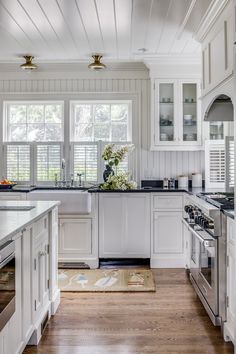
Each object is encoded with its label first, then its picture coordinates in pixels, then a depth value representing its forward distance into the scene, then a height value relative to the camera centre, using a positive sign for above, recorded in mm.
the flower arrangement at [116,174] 4590 +86
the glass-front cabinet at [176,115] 4750 +801
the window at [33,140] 5141 +526
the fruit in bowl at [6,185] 4627 -84
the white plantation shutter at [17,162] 5141 +222
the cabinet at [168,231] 4457 -627
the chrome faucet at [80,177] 5004 +10
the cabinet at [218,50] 2752 +1058
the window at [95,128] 5137 +691
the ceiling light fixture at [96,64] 4598 +1399
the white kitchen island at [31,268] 2061 -612
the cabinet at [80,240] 4473 -735
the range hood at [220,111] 3549 +641
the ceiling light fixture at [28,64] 4642 +1413
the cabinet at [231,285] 2424 -705
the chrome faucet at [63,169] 5043 +124
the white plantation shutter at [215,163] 4680 +190
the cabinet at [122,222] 4496 -522
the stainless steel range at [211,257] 2697 -614
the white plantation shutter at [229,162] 3809 +165
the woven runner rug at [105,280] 3721 -1073
